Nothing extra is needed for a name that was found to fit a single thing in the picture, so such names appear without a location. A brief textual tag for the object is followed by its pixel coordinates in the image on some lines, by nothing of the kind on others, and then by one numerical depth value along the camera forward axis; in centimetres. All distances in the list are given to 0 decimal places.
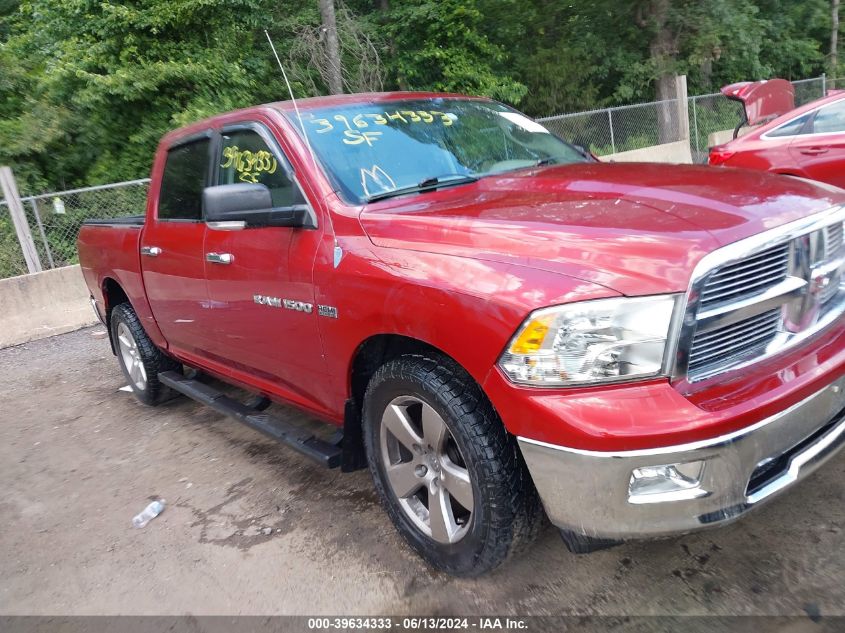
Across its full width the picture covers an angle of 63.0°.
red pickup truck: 209
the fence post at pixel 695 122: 1736
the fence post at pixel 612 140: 1485
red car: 655
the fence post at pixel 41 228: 863
